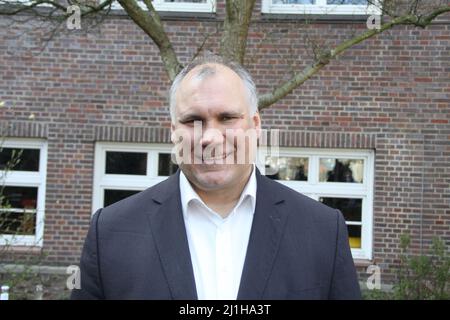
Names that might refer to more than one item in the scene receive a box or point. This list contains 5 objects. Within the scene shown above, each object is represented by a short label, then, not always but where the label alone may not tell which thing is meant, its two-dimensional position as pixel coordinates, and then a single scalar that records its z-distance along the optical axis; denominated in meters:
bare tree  4.34
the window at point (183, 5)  7.80
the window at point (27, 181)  7.86
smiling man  1.93
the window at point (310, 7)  7.63
